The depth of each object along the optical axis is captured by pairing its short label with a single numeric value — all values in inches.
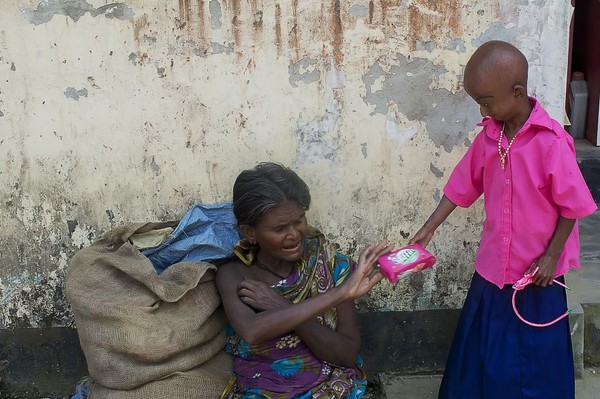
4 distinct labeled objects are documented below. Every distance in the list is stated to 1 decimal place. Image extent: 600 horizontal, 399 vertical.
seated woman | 99.2
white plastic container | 205.0
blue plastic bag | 110.5
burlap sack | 103.9
